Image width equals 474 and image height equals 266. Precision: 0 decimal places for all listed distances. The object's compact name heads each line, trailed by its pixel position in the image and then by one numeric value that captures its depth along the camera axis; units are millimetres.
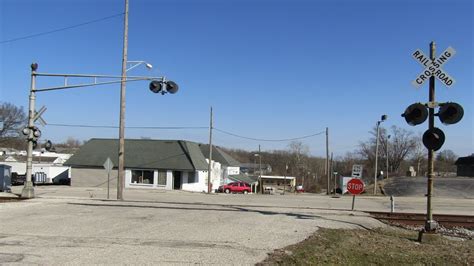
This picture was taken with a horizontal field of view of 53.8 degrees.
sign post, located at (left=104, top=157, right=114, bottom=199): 30602
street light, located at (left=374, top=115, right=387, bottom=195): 42675
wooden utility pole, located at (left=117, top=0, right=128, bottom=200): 28812
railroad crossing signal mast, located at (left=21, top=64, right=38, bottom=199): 24938
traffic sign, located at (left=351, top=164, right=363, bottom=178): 23266
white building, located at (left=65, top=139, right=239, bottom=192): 53219
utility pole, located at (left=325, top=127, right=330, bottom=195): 59956
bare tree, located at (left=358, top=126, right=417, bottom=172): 123938
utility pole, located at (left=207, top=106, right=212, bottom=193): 51375
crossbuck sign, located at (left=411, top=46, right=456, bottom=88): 13344
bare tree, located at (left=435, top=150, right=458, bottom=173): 152750
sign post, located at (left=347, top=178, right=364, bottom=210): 21672
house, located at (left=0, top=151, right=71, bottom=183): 65312
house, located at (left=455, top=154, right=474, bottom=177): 92950
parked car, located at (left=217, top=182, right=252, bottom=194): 60156
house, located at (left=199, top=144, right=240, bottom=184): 70969
